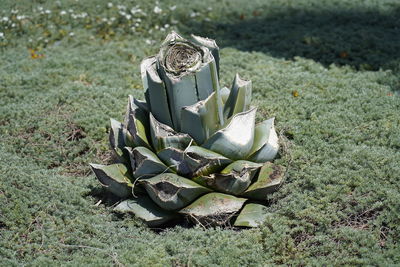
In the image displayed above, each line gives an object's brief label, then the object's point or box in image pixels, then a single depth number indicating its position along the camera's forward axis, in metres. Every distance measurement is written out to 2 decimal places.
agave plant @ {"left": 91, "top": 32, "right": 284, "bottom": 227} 3.78
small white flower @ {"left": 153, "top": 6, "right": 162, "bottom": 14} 8.17
